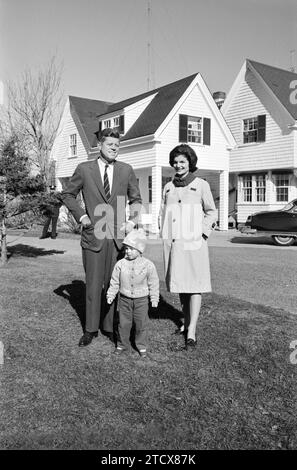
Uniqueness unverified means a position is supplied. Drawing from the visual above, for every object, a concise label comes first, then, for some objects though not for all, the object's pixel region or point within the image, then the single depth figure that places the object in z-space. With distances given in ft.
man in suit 15.30
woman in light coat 15.21
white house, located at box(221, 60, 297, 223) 73.51
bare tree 84.43
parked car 48.65
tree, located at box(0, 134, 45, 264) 32.40
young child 14.69
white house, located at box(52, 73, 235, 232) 69.15
